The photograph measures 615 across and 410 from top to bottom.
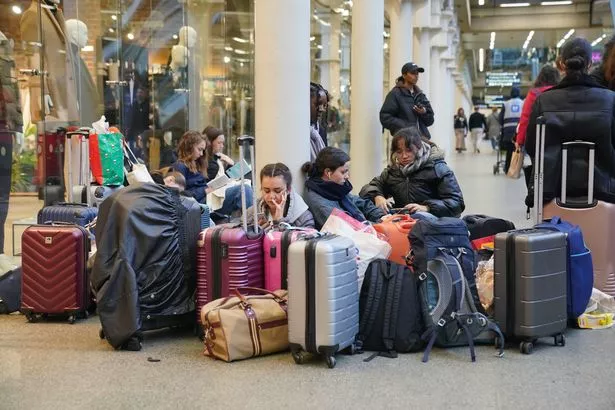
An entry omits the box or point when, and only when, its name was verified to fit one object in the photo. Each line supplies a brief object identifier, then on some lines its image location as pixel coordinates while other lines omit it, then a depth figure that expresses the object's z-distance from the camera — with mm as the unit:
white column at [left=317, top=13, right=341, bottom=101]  15953
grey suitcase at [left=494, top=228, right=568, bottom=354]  4387
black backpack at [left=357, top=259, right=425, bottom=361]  4422
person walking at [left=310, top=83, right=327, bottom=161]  7211
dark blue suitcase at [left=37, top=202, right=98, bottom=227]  5875
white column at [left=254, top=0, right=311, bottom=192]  5953
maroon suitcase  5055
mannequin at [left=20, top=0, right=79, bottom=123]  8828
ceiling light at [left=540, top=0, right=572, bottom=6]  33438
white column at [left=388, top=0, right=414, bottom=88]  14625
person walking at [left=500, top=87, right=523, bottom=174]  15539
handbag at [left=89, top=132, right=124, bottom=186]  7164
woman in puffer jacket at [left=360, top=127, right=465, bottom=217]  5941
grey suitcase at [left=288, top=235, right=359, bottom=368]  4051
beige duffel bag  4230
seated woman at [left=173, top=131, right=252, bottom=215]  6781
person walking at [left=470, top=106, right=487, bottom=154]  34297
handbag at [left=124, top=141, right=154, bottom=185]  6836
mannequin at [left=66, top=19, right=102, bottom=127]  9688
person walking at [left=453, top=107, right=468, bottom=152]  36969
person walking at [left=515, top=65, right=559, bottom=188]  6176
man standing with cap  9492
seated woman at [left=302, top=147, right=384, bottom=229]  5495
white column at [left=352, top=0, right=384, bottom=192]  10930
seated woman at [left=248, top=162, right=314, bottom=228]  5203
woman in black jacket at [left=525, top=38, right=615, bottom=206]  5473
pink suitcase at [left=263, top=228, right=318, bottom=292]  4625
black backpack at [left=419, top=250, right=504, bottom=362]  4445
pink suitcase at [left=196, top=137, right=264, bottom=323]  4574
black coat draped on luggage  4457
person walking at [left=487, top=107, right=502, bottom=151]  29448
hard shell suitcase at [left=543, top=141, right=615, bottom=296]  5496
